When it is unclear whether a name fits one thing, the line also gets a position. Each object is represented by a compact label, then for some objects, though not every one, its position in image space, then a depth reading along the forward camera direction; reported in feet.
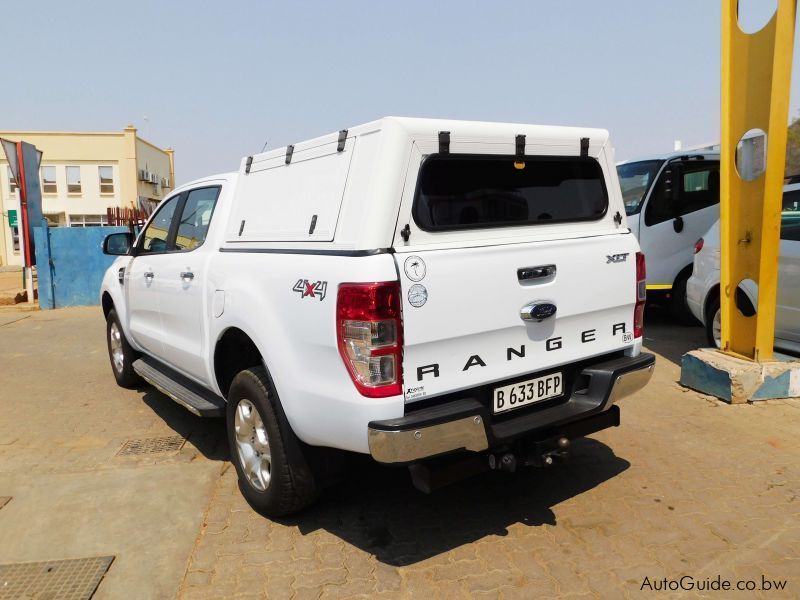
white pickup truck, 8.68
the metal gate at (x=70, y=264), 42.65
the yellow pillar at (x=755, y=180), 15.57
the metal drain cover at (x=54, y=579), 9.24
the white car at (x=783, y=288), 18.26
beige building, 130.52
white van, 27.91
